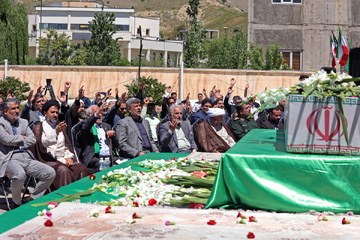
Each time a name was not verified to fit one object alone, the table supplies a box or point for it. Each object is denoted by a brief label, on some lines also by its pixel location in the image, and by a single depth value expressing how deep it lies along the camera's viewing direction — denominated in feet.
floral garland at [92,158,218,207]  16.79
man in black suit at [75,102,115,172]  30.09
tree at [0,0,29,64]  128.77
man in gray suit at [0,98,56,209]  24.82
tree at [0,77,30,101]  76.83
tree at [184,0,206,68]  168.08
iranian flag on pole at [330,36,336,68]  32.95
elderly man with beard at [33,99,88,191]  26.20
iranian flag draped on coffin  14.80
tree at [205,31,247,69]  212.43
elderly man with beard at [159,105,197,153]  31.53
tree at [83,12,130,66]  150.61
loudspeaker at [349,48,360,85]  32.35
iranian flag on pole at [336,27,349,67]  39.22
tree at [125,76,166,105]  73.56
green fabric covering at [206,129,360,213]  14.64
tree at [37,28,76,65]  167.84
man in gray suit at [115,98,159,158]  31.40
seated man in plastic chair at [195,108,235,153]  32.32
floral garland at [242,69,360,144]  14.80
